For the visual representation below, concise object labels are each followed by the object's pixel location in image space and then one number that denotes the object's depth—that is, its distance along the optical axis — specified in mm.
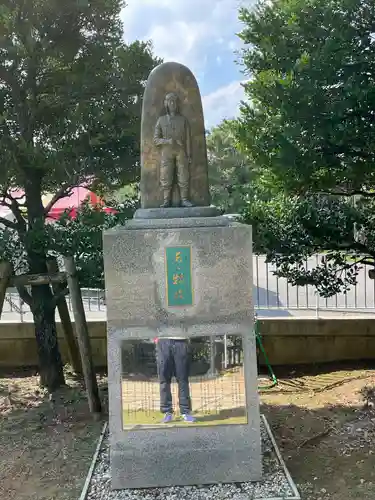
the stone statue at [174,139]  3988
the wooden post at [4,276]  5281
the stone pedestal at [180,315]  3676
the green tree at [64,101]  5113
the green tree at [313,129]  4594
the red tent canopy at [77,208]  5569
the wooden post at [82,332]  5168
